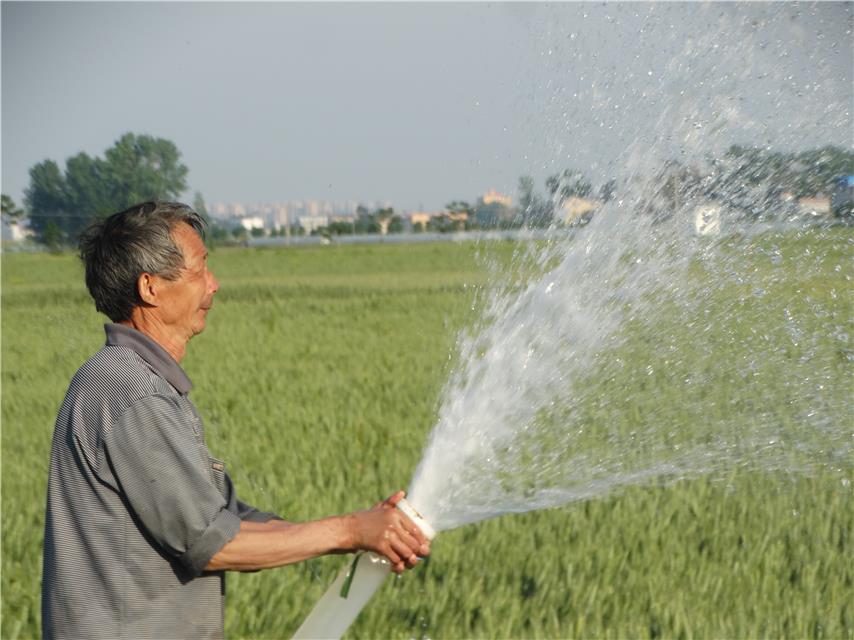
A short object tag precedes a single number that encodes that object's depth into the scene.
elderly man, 4.27
